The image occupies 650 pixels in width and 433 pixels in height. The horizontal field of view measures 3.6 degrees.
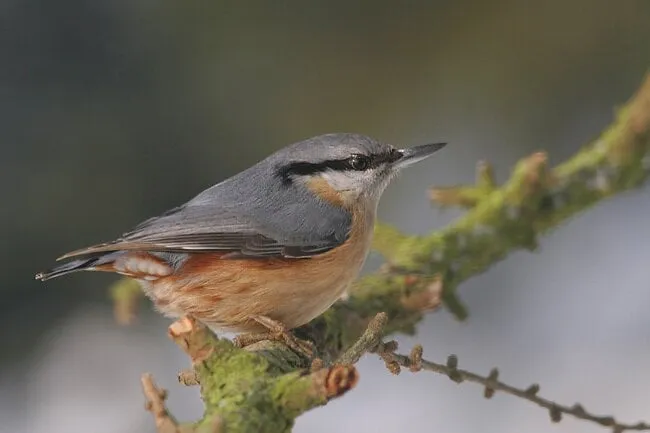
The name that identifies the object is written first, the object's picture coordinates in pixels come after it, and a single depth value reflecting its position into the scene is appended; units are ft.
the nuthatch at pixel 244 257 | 9.95
